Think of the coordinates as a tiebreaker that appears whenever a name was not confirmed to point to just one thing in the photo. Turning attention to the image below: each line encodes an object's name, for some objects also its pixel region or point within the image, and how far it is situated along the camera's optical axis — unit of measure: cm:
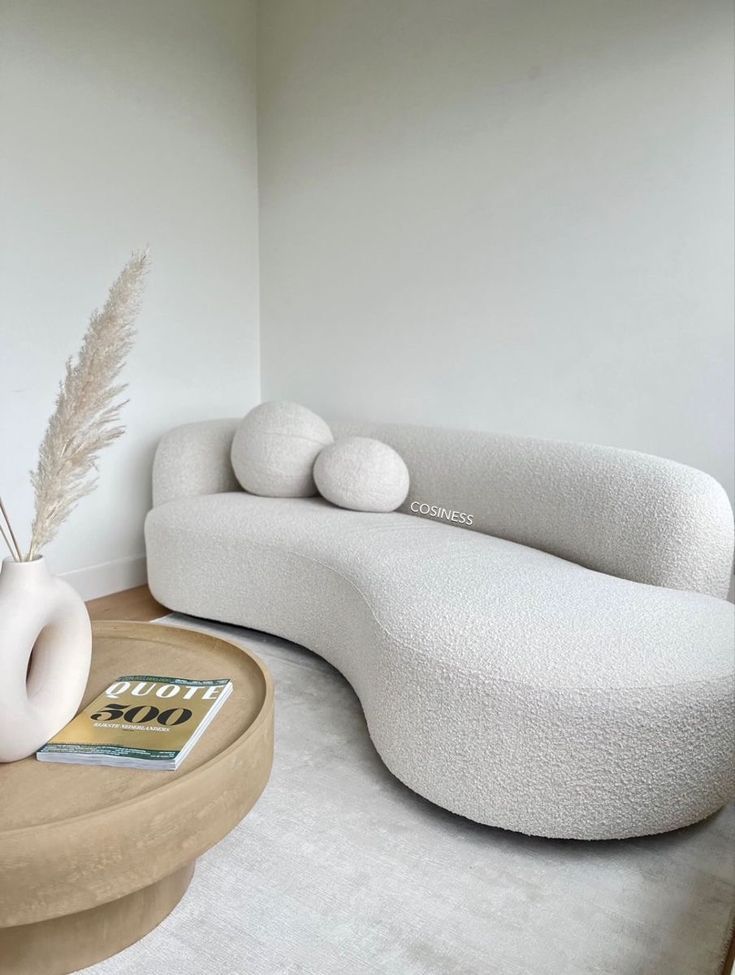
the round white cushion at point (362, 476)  262
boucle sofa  145
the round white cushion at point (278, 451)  276
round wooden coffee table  93
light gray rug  121
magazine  111
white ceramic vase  108
